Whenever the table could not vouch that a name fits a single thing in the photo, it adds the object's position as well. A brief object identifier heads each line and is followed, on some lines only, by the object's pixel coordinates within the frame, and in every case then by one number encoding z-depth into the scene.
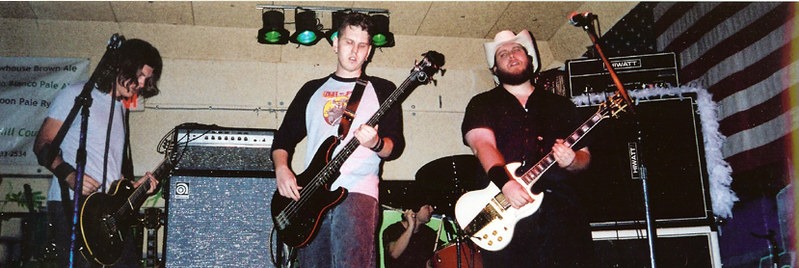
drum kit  3.68
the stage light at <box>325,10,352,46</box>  5.66
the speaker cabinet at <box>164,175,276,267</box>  3.58
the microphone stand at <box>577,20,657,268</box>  2.74
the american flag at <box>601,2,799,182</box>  3.68
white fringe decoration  3.77
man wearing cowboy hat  2.64
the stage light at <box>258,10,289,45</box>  5.62
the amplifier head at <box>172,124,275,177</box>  3.85
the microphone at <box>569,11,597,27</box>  3.04
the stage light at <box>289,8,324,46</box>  5.66
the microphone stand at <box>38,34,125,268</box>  2.70
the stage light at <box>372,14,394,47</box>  5.79
